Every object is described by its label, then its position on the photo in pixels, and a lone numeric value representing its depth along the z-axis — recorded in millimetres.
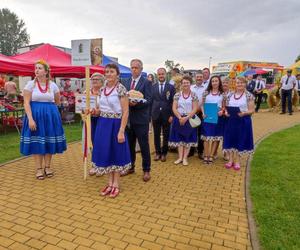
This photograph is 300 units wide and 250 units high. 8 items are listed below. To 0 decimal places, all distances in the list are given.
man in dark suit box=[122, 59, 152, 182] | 4719
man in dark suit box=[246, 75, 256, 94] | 15577
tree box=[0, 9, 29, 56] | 62250
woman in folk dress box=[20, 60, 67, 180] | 4707
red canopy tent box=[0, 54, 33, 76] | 9211
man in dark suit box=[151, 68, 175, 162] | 6064
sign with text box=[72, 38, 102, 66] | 4941
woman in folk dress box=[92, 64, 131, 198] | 4113
